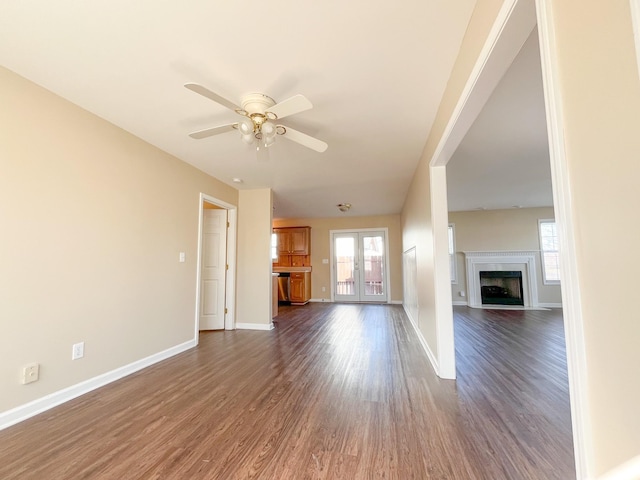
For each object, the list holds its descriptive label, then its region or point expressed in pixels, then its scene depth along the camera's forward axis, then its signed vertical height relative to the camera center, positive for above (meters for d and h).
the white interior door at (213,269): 4.38 -0.07
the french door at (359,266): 7.20 -0.06
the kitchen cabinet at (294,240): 7.48 +0.66
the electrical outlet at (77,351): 2.18 -0.69
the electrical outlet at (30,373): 1.86 -0.75
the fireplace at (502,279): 6.24 -0.38
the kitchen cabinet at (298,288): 7.04 -0.62
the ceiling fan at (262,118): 1.77 +1.06
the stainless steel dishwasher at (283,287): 7.11 -0.59
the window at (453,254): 6.73 +0.23
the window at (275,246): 7.69 +0.52
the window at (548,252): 6.25 +0.24
